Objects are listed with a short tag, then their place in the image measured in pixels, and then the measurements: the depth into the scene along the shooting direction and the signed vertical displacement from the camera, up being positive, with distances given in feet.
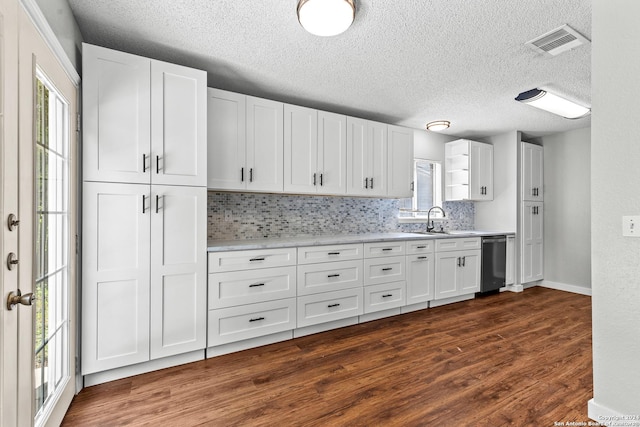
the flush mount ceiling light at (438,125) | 13.61 +3.89
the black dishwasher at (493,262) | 14.78 -2.29
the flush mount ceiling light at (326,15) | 5.85 +3.81
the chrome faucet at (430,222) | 15.01 -0.38
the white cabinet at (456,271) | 13.17 -2.43
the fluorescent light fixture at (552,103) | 10.48 +3.88
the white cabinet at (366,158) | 12.11 +2.23
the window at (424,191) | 15.74 +1.19
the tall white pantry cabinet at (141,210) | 6.91 +0.10
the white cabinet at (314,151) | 10.75 +2.23
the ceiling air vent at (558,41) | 7.04 +4.05
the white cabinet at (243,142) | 9.37 +2.24
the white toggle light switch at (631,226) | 5.36 -0.20
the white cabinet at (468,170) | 15.90 +2.27
